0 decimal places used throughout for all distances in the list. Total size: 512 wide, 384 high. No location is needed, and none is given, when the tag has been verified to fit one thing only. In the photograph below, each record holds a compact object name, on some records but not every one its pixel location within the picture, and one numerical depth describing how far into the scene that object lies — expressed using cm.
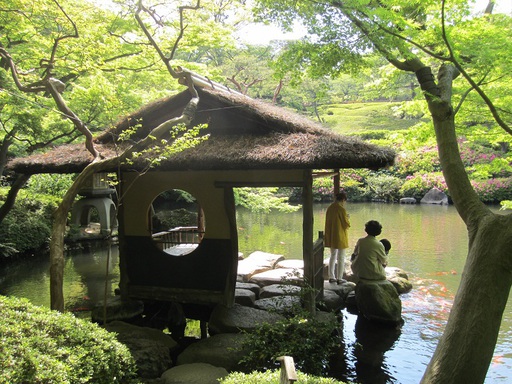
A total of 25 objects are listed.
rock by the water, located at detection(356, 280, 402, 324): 768
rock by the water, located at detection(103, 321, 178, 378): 527
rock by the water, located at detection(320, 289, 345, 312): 808
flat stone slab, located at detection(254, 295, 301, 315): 723
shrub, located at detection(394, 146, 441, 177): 2311
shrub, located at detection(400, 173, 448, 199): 2669
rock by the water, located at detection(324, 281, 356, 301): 886
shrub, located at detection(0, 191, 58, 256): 1323
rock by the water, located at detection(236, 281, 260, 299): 874
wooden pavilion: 631
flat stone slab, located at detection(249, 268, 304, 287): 938
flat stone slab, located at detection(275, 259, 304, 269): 1077
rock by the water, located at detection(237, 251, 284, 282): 995
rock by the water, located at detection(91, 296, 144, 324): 732
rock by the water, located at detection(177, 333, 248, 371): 561
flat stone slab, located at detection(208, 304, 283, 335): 668
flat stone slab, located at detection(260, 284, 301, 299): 831
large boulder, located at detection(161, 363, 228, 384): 497
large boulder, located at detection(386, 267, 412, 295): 963
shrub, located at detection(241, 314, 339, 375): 473
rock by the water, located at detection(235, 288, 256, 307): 796
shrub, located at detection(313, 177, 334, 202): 2930
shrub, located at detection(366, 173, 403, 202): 2908
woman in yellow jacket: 851
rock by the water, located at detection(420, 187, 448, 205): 2691
